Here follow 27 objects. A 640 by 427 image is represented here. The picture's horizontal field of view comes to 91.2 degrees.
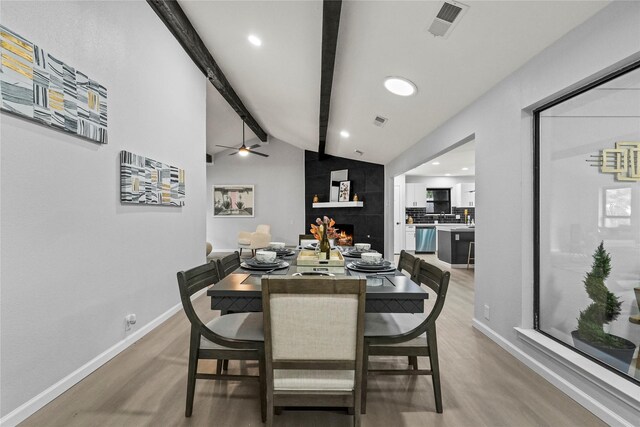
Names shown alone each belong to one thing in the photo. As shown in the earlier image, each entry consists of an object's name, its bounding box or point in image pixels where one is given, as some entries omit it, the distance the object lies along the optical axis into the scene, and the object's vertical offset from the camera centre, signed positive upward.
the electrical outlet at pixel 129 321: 2.57 -0.92
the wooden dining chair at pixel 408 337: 1.61 -0.65
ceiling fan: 6.60 +1.30
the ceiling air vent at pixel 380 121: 4.45 +1.33
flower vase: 2.15 -0.23
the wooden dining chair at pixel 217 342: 1.56 -0.66
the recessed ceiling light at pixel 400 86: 3.22 +1.35
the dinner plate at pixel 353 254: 2.57 -0.35
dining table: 1.49 -0.41
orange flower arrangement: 2.17 -0.12
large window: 1.73 -0.04
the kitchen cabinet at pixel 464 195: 9.03 +0.53
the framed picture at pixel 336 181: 8.18 +0.81
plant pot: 1.71 -0.82
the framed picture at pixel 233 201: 8.80 +0.29
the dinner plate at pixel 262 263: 2.00 -0.34
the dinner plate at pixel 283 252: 2.60 -0.34
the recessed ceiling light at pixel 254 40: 3.38 +1.88
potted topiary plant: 1.76 -0.67
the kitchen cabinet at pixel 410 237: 9.03 -0.71
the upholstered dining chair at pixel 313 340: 1.26 -0.54
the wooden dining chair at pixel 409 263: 2.20 -0.39
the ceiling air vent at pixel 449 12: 2.06 +1.35
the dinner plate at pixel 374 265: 1.97 -0.34
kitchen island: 6.36 -0.64
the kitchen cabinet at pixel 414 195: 9.27 +0.52
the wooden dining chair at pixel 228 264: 2.17 -0.40
